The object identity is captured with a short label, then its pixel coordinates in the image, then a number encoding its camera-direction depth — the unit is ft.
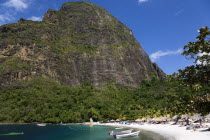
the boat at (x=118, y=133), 177.78
